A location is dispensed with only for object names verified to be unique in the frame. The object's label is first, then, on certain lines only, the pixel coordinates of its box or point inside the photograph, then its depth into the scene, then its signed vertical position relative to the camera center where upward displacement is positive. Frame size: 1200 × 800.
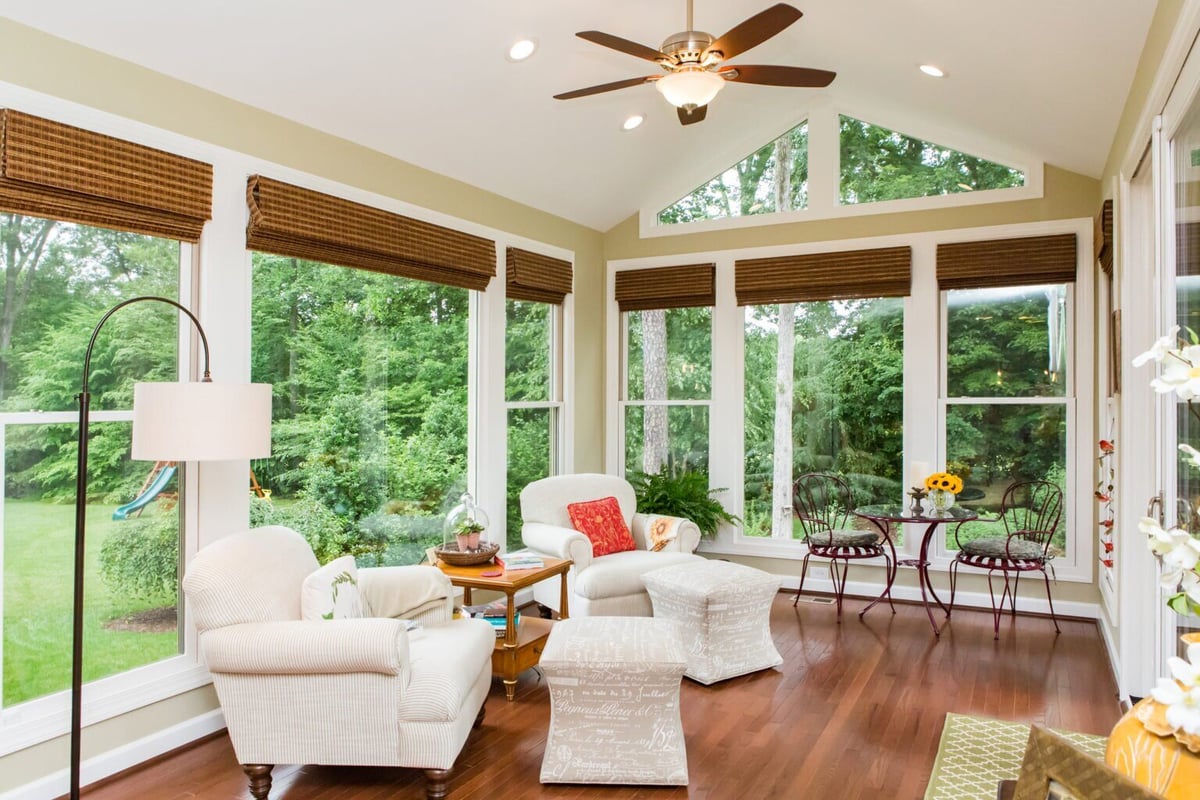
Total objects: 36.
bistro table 4.72 -0.58
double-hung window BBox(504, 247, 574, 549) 5.33 +0.34
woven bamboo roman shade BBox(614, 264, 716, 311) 5.92 +0.97
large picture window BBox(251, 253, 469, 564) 3.75 +0.06
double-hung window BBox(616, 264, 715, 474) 6.01 +0.39
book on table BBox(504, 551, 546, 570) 3.93 -0.71
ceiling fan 2.85 +1.35
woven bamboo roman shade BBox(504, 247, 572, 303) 5.25 +0.94
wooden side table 3.67 -1.03
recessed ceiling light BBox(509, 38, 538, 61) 3.84 +1.75
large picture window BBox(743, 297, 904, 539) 5.44 +0.13
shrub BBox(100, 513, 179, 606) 3.11 -0.56
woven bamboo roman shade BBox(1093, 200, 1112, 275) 4.06 +0.94
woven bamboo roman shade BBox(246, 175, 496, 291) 3.56 +0.89
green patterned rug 2.84 -1.27
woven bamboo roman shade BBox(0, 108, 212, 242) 2.69 +0.84
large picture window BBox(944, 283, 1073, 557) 5.02 +0.18
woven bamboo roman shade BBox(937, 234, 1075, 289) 4.93 +0.98
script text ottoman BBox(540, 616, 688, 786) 2.84 -1.05
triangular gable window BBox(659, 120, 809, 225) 5.67 +1.66
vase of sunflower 4.84 -0.41
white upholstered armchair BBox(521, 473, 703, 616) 4.35 -0.75
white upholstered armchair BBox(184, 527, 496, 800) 2.64 -0.90
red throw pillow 4.83 -0.65
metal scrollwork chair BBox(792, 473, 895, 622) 5.47 -0.61
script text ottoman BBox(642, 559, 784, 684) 3.88 -0.96
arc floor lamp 2.46 -0.05
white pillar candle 5.04 -0.33
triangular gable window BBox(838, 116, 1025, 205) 5.17 +1.63
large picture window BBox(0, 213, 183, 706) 2.78 -0.17
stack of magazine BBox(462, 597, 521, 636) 3.89 -0.96
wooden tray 3.88 -0.67
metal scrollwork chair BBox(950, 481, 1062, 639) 4.57 -0.71
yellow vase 1.23 -0.53
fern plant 5.61 -0.58
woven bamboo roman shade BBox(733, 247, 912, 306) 5.34 +0.97
